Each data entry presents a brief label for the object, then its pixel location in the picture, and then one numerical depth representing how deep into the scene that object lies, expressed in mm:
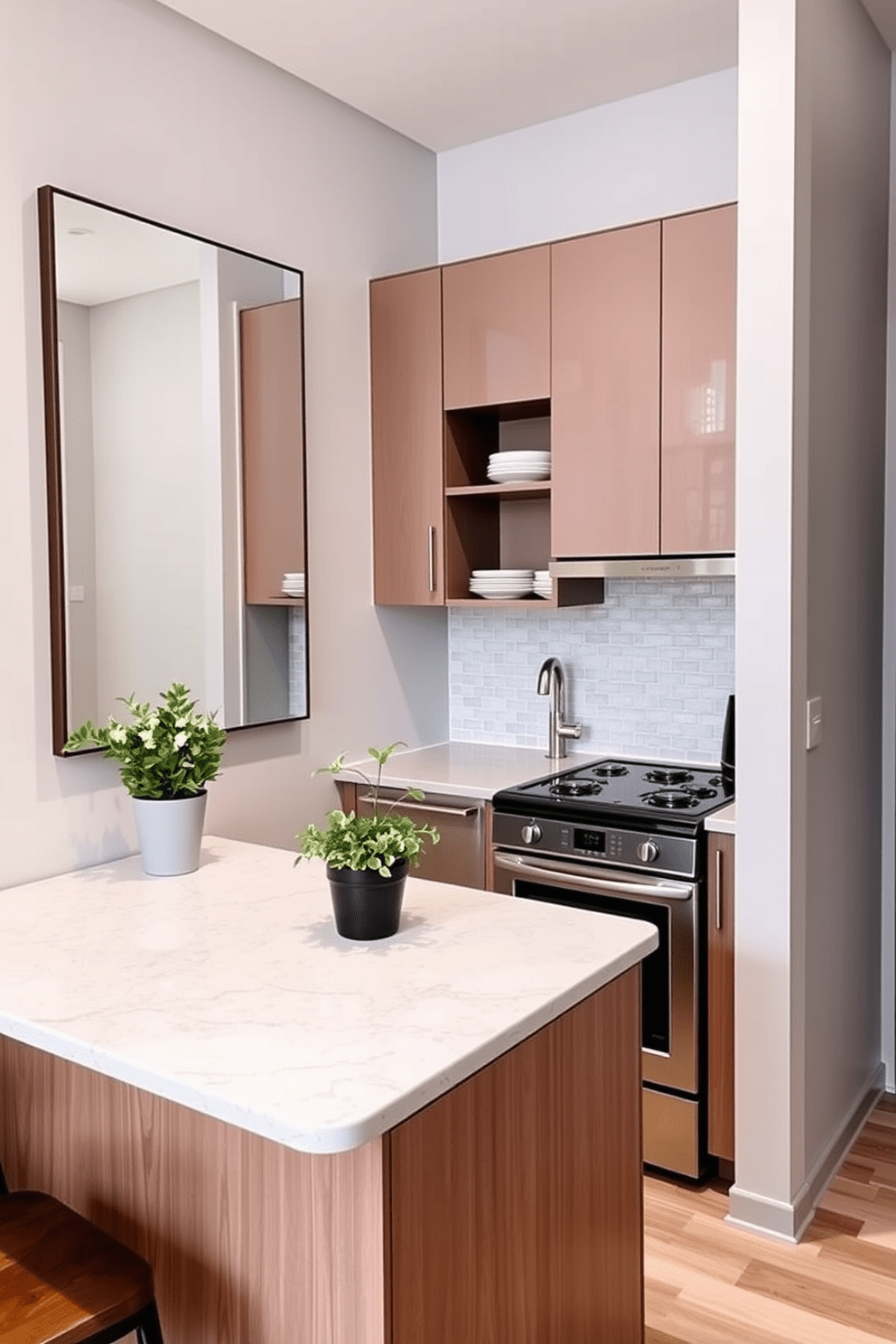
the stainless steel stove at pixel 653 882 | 2641
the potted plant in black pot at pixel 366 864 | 1788
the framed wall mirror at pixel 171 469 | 2408
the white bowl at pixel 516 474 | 3172
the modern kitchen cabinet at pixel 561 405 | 2801
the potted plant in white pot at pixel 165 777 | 2332
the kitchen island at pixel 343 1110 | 1387
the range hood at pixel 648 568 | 2805
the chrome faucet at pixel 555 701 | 3422
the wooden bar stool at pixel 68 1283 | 1436
